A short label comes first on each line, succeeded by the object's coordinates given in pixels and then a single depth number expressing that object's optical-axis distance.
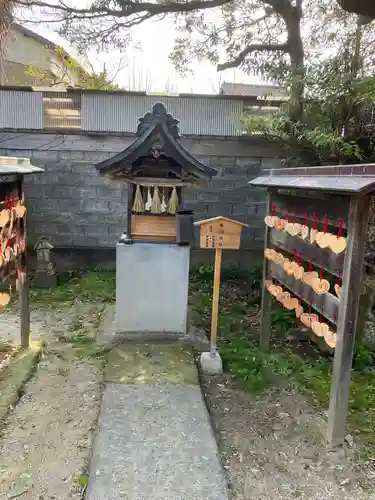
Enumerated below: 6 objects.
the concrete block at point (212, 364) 4.44
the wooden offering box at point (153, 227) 5.15
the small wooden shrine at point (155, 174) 4.64
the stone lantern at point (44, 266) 7.48
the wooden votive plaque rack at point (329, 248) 2.95
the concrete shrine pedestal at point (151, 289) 5.09
